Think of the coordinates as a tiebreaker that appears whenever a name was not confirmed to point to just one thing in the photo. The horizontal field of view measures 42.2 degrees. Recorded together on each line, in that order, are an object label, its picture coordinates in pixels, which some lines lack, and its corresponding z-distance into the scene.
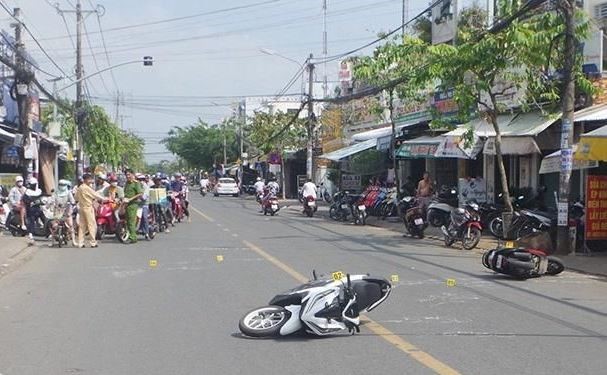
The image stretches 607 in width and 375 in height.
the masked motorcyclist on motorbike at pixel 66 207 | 18.75
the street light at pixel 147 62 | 37.32
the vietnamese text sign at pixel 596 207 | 16.64
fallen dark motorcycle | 12.68
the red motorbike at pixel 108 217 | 19.72
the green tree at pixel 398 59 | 19.44
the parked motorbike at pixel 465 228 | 18.22
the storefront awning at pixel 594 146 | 15.07
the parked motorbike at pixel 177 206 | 26.56
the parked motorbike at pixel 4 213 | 22.48
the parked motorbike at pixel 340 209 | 28.86
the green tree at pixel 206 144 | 101.06
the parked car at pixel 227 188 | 63.94
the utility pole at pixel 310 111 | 41.91
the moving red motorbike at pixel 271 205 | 32.66
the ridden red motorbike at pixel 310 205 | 31.58
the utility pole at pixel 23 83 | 26.40
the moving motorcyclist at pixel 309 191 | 31.66
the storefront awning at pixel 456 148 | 22.10
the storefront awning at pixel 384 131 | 30.94
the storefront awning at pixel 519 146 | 20.58
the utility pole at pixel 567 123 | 16.42
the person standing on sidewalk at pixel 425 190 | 23.55
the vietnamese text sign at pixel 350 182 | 39.09
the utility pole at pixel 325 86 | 57.72
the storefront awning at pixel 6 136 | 28.70
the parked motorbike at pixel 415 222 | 21.05
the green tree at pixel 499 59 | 17.48
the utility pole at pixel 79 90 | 42.69
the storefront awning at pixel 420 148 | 24.81
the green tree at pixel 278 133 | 55.62
